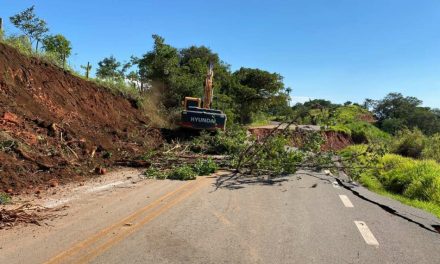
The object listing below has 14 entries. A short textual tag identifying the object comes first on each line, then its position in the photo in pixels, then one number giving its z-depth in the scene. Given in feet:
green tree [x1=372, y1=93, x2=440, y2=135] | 232.73
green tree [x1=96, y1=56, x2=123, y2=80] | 190.61
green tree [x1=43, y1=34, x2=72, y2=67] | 104.53
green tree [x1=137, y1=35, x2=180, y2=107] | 102.12
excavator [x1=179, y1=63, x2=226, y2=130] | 71.82
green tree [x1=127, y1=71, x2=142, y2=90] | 108.60
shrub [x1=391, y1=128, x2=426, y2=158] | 104.01
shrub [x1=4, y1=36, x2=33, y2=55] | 56.85
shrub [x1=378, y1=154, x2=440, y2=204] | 42.09
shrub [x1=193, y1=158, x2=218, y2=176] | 45.47
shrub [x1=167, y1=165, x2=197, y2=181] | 41.63
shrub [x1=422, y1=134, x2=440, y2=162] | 95.55
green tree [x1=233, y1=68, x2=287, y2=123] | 181.68
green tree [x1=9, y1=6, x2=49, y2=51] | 100.17
